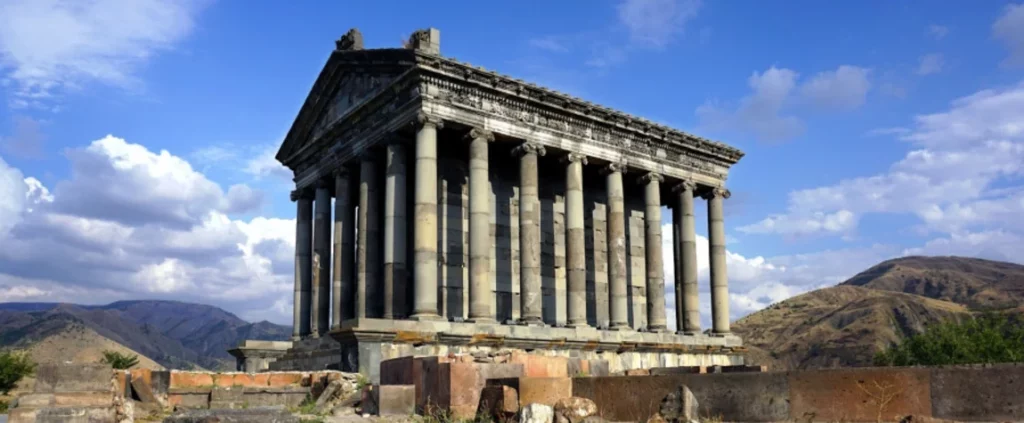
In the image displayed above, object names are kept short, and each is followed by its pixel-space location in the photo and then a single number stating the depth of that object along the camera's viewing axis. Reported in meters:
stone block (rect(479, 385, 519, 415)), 10.99
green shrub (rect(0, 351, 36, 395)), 33.50
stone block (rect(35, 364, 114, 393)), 11.67
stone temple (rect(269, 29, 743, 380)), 23.08
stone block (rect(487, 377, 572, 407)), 11.20
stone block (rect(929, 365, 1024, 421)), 8.31
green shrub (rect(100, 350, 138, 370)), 36.51
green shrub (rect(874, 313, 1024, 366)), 35.47
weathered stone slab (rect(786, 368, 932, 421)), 8.88
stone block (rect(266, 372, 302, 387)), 18.34
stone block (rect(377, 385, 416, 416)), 13.02
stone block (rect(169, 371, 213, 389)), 17.14
